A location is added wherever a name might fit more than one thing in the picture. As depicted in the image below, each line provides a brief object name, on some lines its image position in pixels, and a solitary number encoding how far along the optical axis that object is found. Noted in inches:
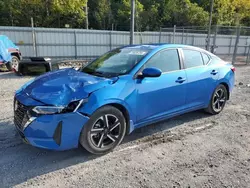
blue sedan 109.9
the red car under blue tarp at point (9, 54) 387.3
